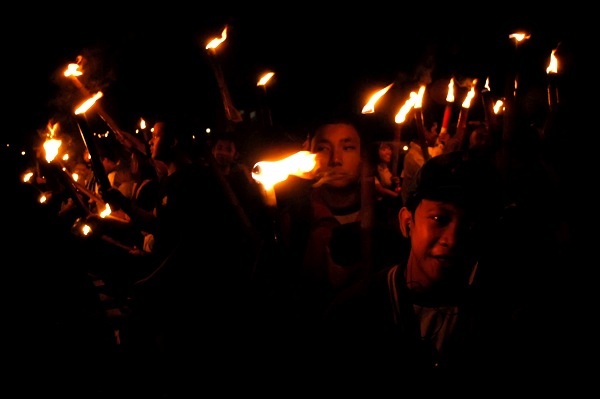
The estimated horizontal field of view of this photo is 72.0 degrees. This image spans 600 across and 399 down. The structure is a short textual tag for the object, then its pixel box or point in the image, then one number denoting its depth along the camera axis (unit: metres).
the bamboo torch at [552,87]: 3.61
